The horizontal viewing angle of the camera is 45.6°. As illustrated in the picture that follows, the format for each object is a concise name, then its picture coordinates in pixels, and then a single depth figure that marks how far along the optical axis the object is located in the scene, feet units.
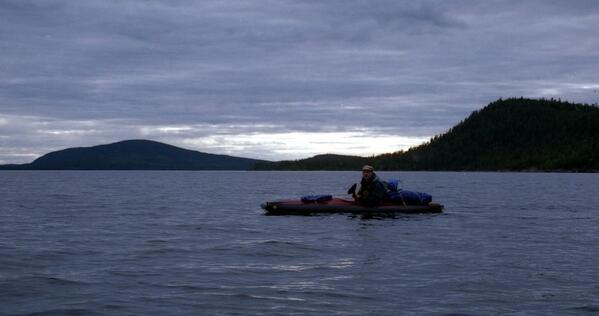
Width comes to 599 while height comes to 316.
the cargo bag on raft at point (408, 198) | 110.52
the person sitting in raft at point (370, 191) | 105.70
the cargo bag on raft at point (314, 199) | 110.22
